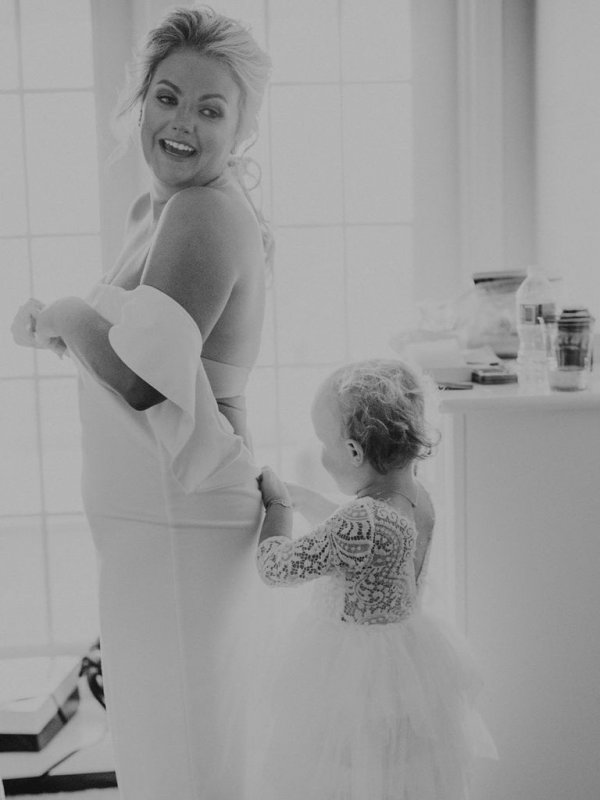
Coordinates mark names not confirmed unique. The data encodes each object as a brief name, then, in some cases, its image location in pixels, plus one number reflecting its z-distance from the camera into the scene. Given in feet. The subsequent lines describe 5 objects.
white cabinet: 5.22
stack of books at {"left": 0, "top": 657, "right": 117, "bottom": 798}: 6.78
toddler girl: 4.30
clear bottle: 5.80
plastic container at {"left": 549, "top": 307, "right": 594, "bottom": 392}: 5.34
